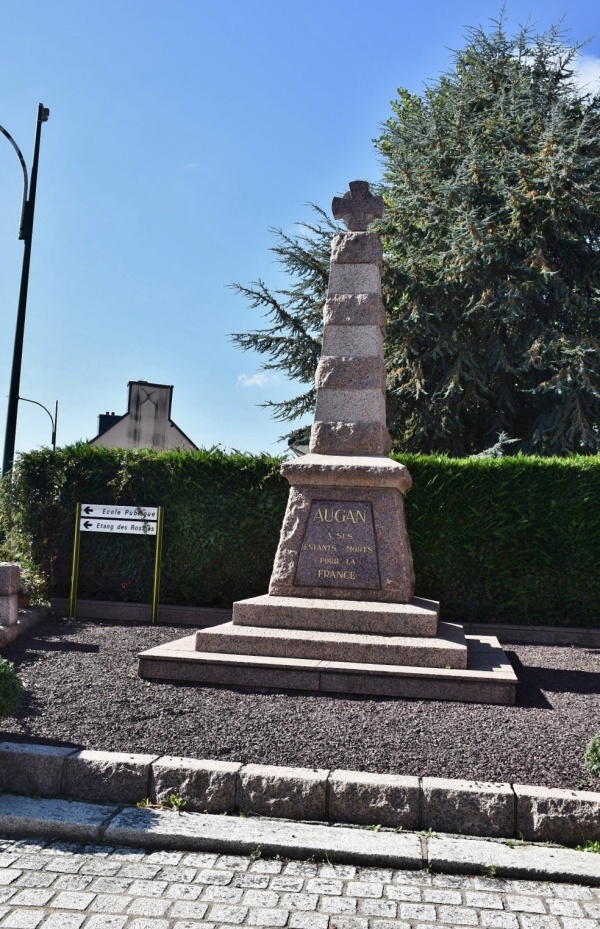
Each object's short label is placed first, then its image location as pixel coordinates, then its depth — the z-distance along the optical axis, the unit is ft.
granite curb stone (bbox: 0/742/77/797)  15.28
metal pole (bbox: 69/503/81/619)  33.99
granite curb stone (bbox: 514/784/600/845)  13.61
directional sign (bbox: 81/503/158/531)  34.58
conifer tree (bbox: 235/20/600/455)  51.31
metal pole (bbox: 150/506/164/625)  34.24
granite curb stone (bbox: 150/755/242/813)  14.73
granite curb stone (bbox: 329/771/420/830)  14.15
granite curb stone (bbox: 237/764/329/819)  14.44
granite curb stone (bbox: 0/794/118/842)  13.79
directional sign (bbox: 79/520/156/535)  34.50
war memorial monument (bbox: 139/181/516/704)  20.77
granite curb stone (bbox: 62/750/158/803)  15.08
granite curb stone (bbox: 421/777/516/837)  13.92
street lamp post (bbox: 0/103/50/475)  38.40
